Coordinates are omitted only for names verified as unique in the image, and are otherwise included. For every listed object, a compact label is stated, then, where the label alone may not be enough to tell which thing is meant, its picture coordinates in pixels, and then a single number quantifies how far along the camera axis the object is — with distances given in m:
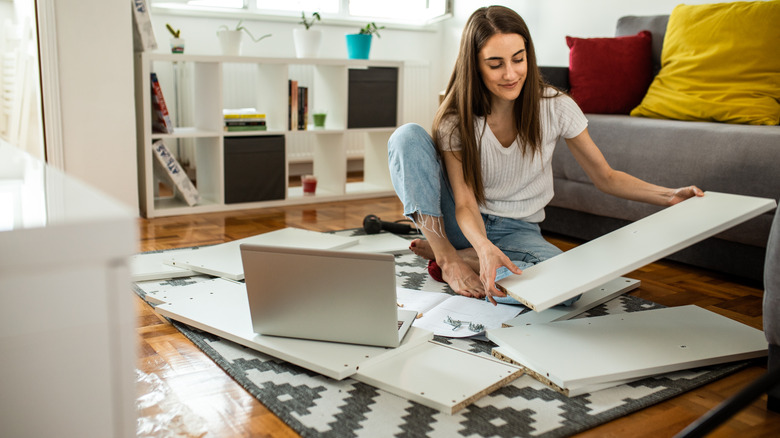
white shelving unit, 2.64
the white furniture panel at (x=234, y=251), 1.81
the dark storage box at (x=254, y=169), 2.77
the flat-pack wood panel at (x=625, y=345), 1.19
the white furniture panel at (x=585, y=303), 1.48
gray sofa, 1.78
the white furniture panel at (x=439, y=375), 1.10
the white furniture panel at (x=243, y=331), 1.19
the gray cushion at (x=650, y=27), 2.58
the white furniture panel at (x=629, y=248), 1.22
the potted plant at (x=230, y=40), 2.81
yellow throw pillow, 2.11
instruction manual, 1.44
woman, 1.56
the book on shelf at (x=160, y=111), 2.61
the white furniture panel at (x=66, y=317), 0.45
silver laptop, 1.15
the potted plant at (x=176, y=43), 2.69
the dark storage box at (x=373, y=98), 3.08
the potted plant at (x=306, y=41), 2.96
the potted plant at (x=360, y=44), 3.11
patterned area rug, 1.03
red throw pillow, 2.51
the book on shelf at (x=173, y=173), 2.65
